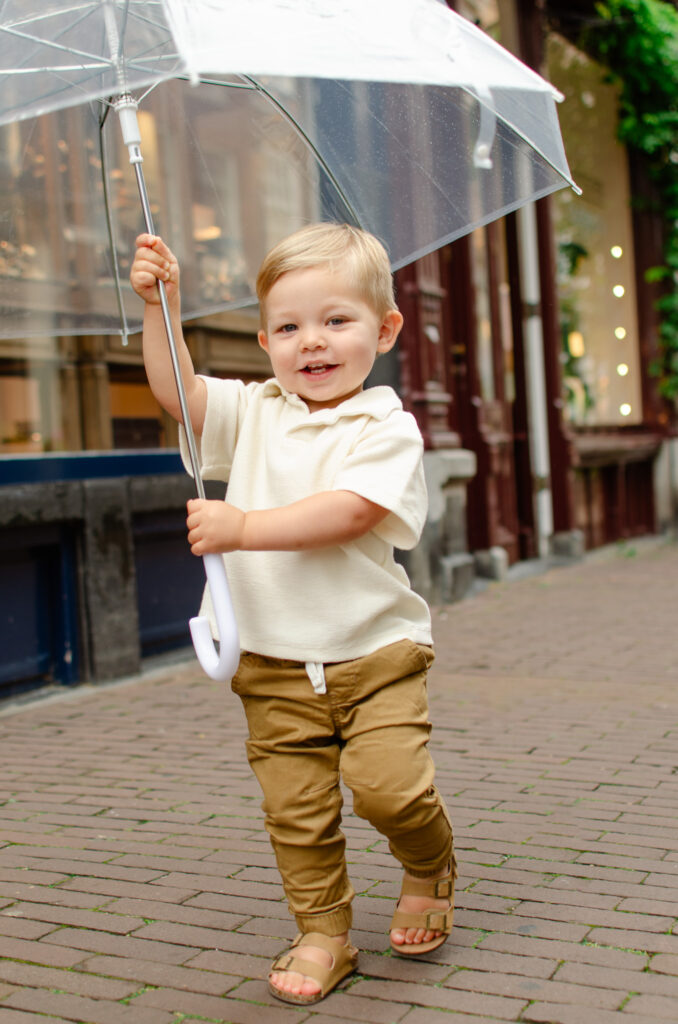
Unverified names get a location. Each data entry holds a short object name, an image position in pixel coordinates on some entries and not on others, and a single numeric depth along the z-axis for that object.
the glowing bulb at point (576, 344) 10.96
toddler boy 2.29
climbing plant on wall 10.80
